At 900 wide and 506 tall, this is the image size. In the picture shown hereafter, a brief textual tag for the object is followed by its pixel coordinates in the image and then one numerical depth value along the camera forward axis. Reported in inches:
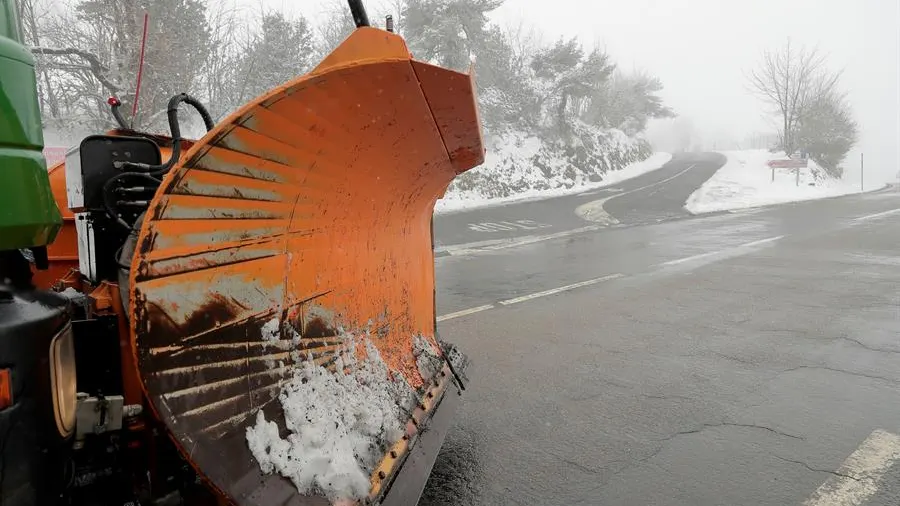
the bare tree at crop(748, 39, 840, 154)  1454.2
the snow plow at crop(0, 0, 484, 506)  53.2
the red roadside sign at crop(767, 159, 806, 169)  1175.0
